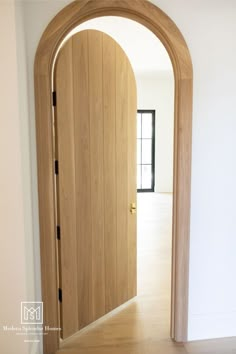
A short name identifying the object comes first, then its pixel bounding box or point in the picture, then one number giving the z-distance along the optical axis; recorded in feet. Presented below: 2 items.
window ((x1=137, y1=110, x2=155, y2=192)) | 25.48
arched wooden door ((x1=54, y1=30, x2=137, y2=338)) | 6.78
